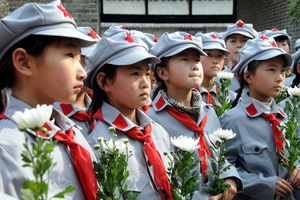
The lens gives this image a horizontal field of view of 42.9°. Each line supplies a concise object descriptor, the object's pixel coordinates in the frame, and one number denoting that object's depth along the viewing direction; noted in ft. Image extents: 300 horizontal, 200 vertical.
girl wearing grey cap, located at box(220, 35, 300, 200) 9.95
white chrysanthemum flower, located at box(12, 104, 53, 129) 3.52
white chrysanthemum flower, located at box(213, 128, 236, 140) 7.93
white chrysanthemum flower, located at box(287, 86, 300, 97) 10.07
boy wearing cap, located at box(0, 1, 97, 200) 5.51
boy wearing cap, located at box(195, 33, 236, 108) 15.15
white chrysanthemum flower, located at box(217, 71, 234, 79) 12.21
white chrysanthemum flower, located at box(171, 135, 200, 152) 5.99
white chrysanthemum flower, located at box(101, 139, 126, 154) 5.56
